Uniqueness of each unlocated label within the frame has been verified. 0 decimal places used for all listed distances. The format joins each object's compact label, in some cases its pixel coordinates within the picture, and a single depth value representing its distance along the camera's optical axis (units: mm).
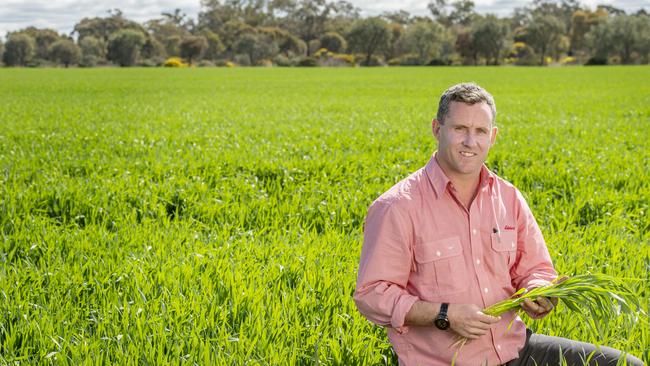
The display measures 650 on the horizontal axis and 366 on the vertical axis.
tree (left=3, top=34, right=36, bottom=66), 133875
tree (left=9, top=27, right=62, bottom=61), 157775
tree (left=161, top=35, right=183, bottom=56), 138125
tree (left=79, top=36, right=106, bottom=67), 134900
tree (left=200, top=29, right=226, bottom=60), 139750
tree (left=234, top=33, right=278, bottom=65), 133375
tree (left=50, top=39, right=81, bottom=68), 129750
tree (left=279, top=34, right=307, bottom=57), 147375
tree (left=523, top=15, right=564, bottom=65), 125312
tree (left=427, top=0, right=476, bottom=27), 195250
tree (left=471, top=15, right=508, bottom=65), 121438
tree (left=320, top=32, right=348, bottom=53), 144750
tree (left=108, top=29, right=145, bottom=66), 125812
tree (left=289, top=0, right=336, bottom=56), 169750
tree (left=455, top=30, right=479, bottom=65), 125312
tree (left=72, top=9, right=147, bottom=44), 167800
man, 3025
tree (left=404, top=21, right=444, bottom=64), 130250
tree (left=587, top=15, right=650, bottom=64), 115500
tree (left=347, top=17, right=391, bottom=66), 136000
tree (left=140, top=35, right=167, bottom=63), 133875
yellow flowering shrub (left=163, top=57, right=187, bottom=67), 110812
